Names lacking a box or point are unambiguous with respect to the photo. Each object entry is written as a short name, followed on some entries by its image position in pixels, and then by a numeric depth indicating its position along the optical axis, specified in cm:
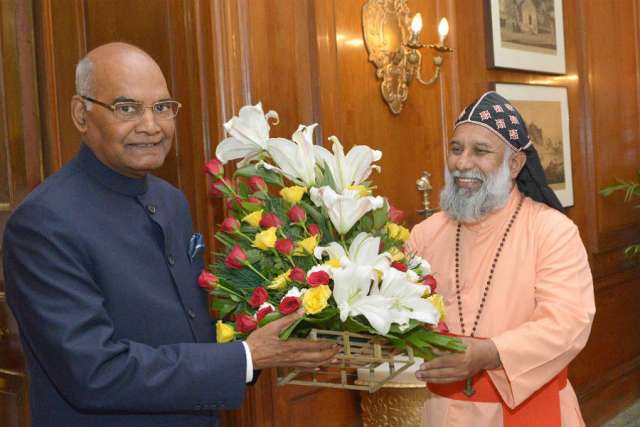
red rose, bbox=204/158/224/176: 215
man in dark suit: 189
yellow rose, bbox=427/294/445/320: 210
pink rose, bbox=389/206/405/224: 221
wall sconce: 413
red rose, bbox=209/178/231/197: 218
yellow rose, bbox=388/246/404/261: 209
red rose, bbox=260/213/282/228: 203
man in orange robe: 267
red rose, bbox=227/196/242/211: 215
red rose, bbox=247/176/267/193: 213
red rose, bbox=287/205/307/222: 202
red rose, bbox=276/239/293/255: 196
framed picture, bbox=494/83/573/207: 528
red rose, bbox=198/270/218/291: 209
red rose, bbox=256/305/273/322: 197
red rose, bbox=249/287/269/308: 197
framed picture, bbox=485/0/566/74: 503
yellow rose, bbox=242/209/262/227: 206
